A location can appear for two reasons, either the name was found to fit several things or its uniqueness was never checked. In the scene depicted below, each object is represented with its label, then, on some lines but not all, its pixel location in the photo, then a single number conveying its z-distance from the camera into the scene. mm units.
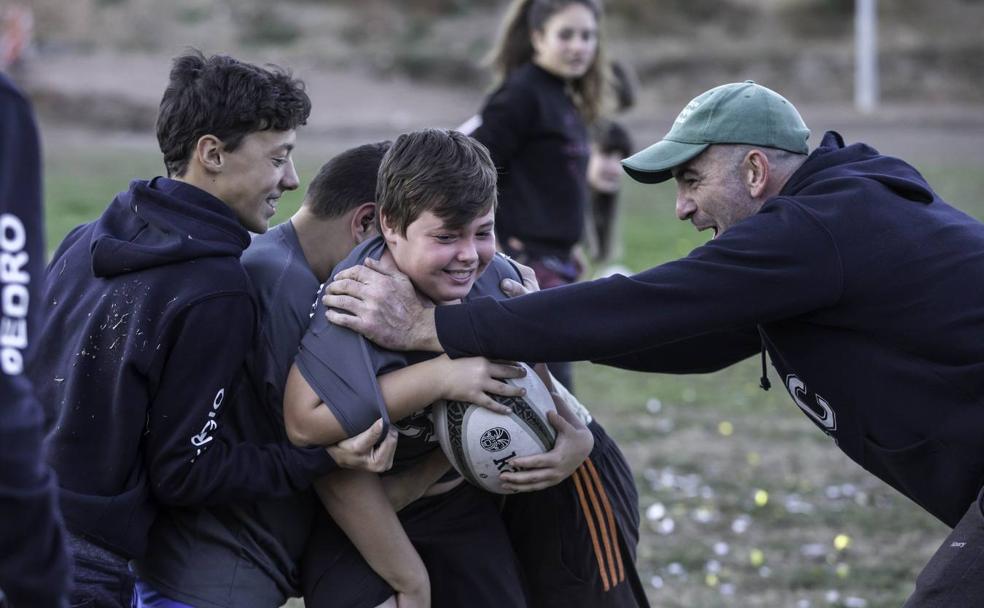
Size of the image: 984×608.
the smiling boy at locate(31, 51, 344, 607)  6184
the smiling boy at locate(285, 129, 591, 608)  6461
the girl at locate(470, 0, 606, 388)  13492
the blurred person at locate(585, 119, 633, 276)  16500
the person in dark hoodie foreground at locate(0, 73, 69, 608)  4371
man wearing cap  6633
